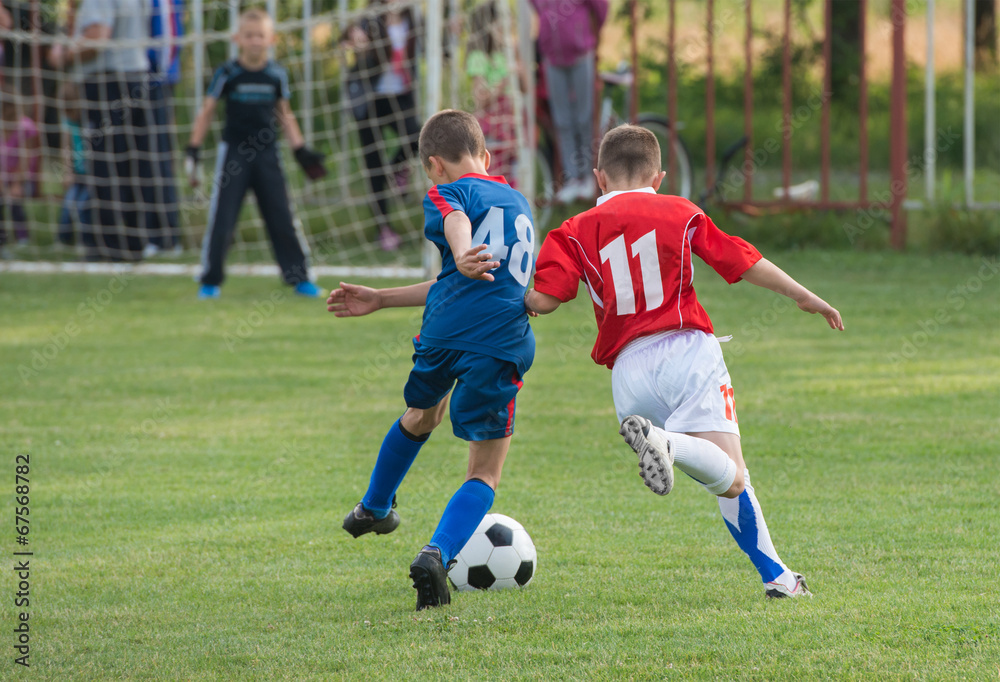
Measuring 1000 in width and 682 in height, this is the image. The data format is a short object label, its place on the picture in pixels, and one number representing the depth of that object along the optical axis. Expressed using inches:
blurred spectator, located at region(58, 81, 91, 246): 418.0
